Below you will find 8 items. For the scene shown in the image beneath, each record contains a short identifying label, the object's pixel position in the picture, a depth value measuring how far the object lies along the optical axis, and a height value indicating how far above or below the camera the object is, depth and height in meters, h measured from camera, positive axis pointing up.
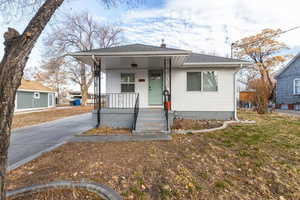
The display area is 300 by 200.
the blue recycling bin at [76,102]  27.53 -0.40
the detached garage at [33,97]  15.53 +0.39
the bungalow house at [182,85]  7.38 +0.83
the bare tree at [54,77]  19.34 +4.55
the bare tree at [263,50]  18.70 +6.97
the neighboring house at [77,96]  33.77 +1.00
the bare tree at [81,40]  19.58 +9.24
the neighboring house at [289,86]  14.64 +1.59
